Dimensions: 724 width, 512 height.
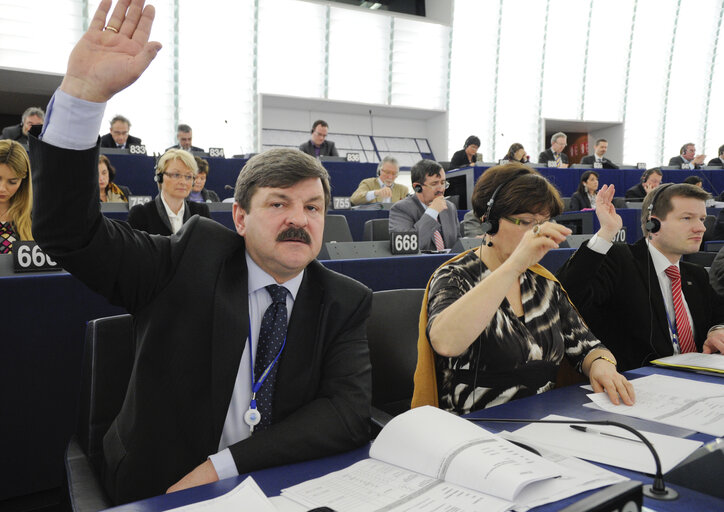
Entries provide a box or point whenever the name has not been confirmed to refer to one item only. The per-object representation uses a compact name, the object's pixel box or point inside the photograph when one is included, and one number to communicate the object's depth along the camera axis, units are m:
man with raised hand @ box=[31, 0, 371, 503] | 0.92
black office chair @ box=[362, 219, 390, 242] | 4.50
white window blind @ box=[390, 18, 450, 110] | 12.05
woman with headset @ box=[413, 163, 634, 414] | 1.27
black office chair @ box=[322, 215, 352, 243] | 4.17
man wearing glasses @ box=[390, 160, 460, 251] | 4.08
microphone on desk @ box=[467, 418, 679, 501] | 0.77
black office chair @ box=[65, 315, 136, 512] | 1.14
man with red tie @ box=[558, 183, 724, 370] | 1.91
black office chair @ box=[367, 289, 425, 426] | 1.55
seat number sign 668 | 3.14
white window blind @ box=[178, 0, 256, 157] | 9.97
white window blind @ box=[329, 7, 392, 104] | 11.51
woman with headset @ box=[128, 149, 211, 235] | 3.42
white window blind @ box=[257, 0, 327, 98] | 10.66
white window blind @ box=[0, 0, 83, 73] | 8.59
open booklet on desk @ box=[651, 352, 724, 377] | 1.50
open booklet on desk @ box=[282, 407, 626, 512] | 0.71
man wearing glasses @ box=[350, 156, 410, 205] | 5.87
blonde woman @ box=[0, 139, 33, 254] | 2.54
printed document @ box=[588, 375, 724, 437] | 1.08
